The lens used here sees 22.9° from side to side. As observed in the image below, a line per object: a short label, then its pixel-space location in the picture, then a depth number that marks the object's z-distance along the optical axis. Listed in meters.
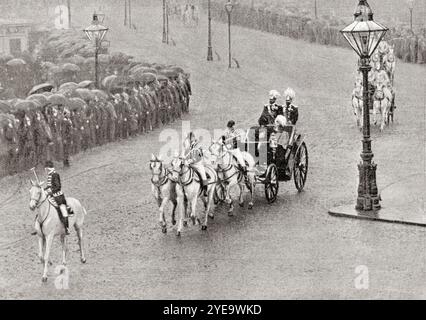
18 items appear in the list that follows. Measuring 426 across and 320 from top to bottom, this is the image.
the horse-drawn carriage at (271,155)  22.34
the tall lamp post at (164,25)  54.16
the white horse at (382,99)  32.56
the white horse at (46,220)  16.32
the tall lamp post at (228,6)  44.54
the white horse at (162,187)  18.89
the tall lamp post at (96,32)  29.67
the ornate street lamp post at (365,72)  20.81
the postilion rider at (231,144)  21.59
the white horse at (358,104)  32.71
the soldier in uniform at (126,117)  31.30
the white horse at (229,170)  21.11
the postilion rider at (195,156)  19.92
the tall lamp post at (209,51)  48.44
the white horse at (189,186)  19.34
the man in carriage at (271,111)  23.69
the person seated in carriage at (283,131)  22.63
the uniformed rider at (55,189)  16.86
